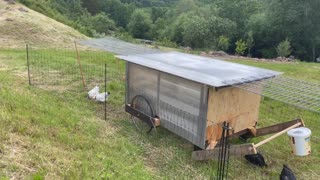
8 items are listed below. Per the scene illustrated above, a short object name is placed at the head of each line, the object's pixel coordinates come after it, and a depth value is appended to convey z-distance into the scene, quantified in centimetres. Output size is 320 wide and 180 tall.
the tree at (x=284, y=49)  2214
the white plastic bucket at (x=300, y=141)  359
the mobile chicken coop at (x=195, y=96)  385
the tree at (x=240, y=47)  2370
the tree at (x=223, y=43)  2572
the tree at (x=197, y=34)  2781
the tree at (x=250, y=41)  2647
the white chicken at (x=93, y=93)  611
